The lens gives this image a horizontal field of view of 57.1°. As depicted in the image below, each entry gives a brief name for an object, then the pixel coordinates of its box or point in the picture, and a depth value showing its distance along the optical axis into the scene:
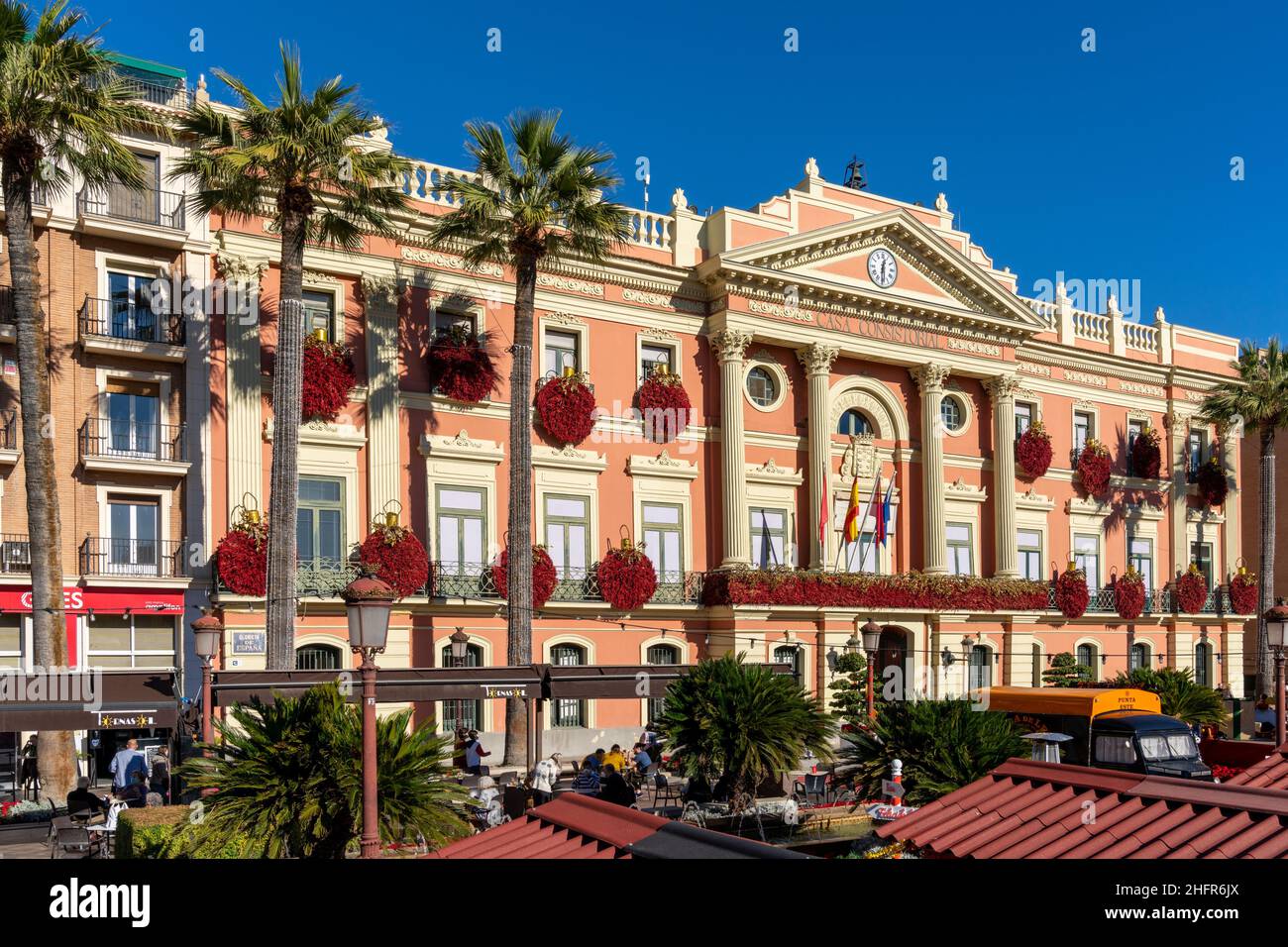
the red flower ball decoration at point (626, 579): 33.44
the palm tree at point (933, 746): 16.17
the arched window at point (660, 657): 34.44
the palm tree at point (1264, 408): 44.97
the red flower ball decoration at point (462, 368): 31.64
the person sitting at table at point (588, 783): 21.94
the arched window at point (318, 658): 29.16
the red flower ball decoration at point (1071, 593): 42.94
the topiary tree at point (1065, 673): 39.06
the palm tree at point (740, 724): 20.27
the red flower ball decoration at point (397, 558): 29.50
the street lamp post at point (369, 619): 12.53
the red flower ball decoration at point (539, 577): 31.69
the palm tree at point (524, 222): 28.56
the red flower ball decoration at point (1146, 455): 46.62
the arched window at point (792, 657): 36.22
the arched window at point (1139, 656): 45.78
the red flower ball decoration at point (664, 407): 35.06
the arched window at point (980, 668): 40.66
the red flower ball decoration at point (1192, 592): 46.53
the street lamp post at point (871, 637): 27.80
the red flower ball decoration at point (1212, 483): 48.22
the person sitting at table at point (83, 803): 20.00
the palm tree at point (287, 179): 24.33
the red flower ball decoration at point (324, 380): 29.16
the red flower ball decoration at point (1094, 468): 44.50
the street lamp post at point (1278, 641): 20.73
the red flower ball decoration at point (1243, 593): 48.47
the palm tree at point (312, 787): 13.16
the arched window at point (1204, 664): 47.69
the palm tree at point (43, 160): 22.52
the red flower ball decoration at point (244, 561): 27.34
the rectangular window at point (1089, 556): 44.72
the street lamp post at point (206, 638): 20.56
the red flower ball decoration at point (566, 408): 33.16
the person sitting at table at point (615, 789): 19.17
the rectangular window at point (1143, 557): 46.53
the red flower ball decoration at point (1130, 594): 44.66
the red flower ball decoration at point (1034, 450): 42.38
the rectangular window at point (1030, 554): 42.97
